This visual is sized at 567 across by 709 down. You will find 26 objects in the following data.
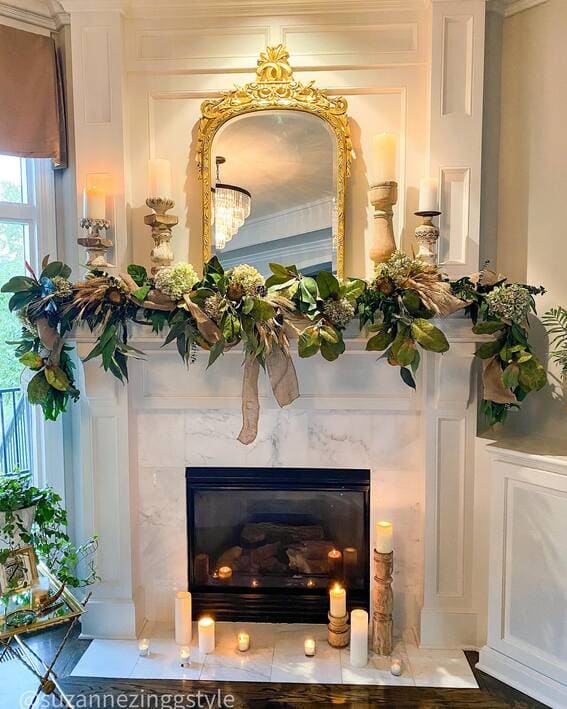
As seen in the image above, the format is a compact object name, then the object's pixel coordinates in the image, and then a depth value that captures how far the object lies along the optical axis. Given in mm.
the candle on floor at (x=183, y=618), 2338
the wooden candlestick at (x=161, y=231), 2258
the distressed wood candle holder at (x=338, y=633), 2336
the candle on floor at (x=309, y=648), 2268
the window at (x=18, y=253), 2523
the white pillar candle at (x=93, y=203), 2219
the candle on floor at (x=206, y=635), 2271
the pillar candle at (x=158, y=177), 2227
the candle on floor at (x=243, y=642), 2291
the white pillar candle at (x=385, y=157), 2191
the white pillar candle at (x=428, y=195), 2162
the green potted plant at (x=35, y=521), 1961
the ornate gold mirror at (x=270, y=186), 2344
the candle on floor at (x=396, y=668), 2166
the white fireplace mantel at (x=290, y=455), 2318
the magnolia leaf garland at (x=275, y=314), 2041
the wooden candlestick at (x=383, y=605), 2297
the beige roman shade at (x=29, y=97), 2346
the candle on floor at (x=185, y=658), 2230
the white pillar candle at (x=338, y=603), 2352
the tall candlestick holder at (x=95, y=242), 2197
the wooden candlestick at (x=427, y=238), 2156
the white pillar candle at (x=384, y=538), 2295
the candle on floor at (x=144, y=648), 2288
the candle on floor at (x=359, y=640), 2207
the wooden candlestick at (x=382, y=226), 2227
